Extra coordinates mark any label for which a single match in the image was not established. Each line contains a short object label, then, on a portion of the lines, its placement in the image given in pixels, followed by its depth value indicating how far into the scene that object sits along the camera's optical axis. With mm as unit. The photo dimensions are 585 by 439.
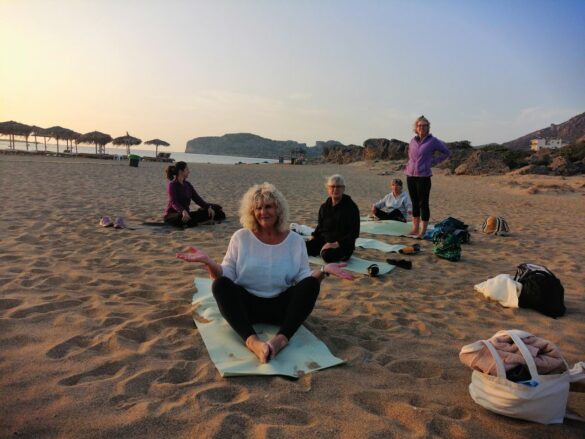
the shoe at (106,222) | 6840
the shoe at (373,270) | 4898
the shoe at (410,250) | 6066
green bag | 5785
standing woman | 6984
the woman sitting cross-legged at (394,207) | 8273
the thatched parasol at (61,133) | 37081
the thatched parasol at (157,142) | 45906
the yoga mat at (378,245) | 6344
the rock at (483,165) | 23644
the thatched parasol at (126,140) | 41812
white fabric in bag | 4021
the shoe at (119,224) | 6727
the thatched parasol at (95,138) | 39625
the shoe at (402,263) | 5336
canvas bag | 2160
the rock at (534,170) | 21062
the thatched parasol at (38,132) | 36250
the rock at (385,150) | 44031
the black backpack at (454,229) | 6586
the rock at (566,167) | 20688
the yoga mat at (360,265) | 5078
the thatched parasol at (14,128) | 35094
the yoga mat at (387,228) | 7617
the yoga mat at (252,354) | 2627
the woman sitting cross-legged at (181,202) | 7120
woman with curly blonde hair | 3100
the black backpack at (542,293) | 3859
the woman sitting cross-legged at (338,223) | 5258
